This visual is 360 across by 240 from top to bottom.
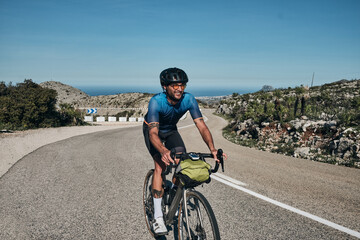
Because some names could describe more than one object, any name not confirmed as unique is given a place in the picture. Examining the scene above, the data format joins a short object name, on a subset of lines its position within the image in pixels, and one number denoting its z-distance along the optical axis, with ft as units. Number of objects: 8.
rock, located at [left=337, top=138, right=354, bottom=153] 26.50
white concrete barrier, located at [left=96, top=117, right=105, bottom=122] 109.09
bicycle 8.45
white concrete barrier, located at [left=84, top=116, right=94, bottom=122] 103.45
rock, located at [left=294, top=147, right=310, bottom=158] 28.89
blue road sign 108.05
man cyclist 10.79
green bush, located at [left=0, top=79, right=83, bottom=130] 54.54
